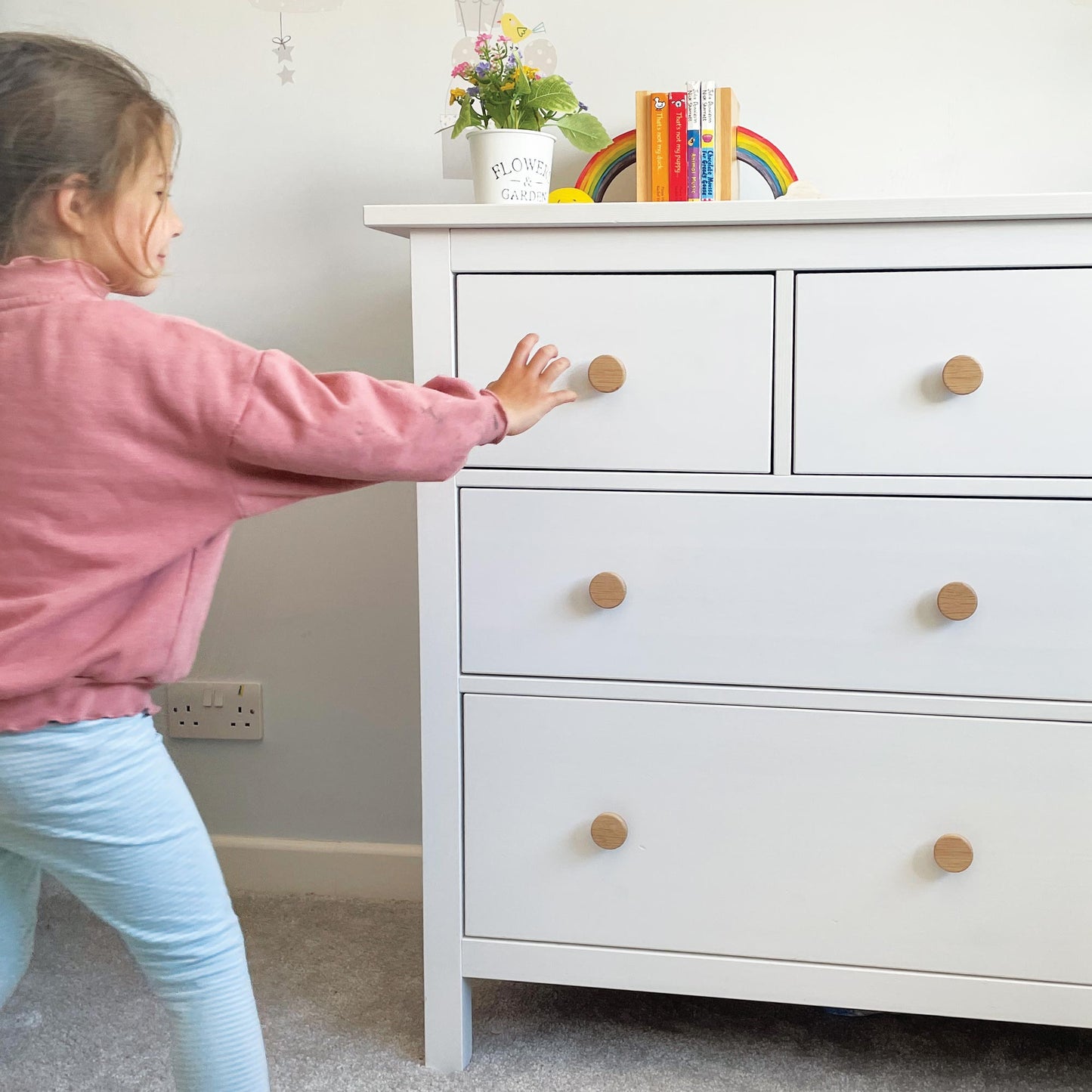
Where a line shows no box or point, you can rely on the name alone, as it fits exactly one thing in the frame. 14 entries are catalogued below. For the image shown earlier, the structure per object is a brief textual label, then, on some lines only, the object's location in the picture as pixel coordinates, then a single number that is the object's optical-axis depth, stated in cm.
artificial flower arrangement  128
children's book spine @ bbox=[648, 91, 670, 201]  129
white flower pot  126
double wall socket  168
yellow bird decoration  139
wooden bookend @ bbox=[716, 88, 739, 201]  129
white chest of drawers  107
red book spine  128
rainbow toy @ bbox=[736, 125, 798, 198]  142
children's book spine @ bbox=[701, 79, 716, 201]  128
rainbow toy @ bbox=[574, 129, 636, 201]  144
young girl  81
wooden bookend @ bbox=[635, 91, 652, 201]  130
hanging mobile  155
